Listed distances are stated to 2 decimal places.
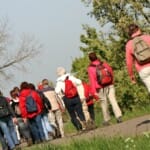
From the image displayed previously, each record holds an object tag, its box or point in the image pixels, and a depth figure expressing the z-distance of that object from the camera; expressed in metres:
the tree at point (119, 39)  38.59
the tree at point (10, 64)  69.44
